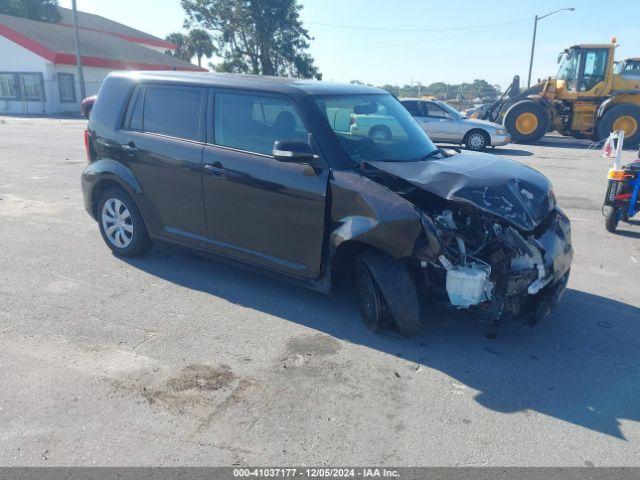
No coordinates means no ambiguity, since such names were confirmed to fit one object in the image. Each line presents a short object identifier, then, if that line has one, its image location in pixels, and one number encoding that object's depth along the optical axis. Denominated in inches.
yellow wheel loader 738.8
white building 1325.0
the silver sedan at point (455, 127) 637.9
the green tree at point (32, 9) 2158.0
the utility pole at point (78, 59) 1211.2
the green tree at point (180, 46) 2493.8
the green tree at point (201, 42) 1822.1
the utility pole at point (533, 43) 1417.8
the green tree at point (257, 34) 1707.7
